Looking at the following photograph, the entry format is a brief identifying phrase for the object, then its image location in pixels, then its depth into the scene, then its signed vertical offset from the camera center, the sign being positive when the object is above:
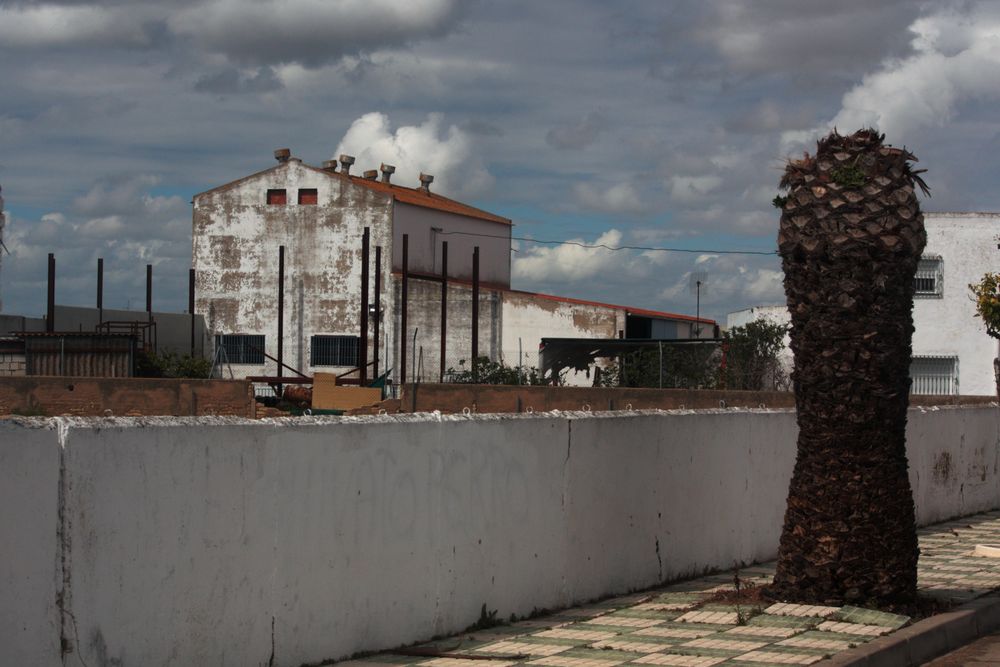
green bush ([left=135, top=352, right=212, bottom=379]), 45.30 +0.81
